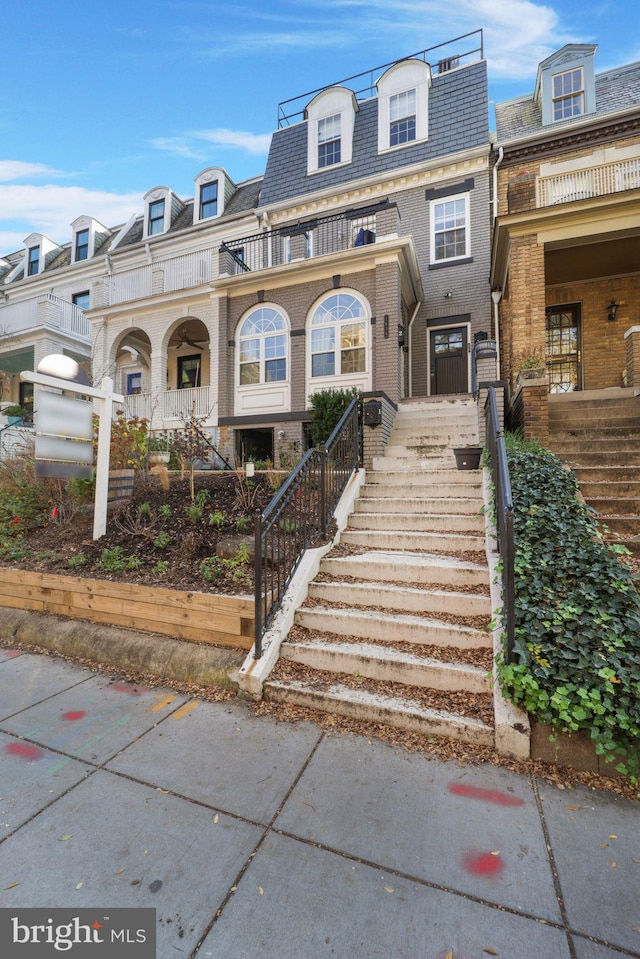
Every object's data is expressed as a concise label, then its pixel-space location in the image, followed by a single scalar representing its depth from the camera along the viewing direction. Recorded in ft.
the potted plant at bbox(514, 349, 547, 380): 20.49
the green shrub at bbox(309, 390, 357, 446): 24.40
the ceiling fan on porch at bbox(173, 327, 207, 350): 42.68
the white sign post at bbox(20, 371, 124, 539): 15.48
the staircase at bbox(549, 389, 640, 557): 14.42
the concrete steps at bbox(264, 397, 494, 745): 8.70
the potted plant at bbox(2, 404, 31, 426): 40.67
